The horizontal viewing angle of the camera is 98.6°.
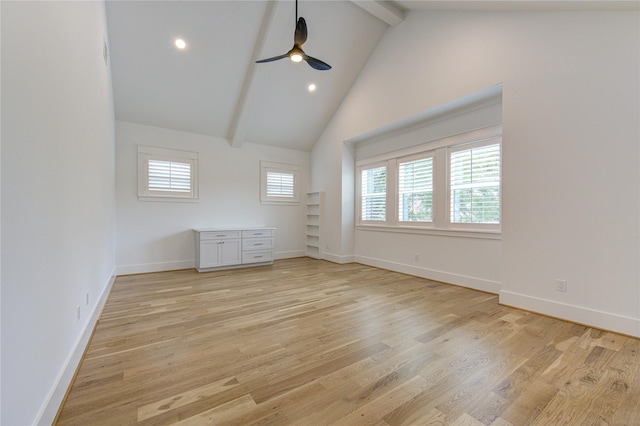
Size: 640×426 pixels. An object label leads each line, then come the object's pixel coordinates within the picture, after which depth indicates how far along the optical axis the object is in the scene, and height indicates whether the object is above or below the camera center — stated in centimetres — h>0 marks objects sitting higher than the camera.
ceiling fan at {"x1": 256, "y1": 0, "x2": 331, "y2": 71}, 325 +201
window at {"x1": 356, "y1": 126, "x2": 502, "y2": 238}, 388 +41
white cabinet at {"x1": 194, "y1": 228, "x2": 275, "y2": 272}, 512 -74
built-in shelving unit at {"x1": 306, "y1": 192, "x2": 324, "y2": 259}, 660 -34
